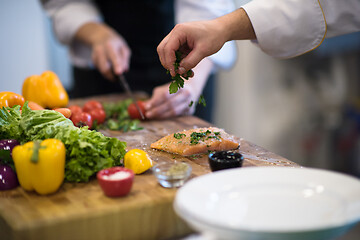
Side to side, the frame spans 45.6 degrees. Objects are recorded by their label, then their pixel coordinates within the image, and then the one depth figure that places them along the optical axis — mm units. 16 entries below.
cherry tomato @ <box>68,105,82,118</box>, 2412
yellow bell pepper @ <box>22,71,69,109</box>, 2545
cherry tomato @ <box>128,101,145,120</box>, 2574
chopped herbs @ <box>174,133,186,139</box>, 1992
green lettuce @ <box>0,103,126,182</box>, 1543
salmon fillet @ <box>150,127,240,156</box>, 1923
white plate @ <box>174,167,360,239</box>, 1072
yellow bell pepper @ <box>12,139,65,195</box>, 1427
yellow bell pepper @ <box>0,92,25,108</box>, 1966
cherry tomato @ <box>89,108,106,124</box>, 2465
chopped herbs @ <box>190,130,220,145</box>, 1960
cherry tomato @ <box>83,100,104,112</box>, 2604
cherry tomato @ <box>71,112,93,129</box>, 2289
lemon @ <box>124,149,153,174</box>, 1631
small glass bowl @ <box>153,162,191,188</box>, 1487
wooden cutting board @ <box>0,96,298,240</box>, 1262
